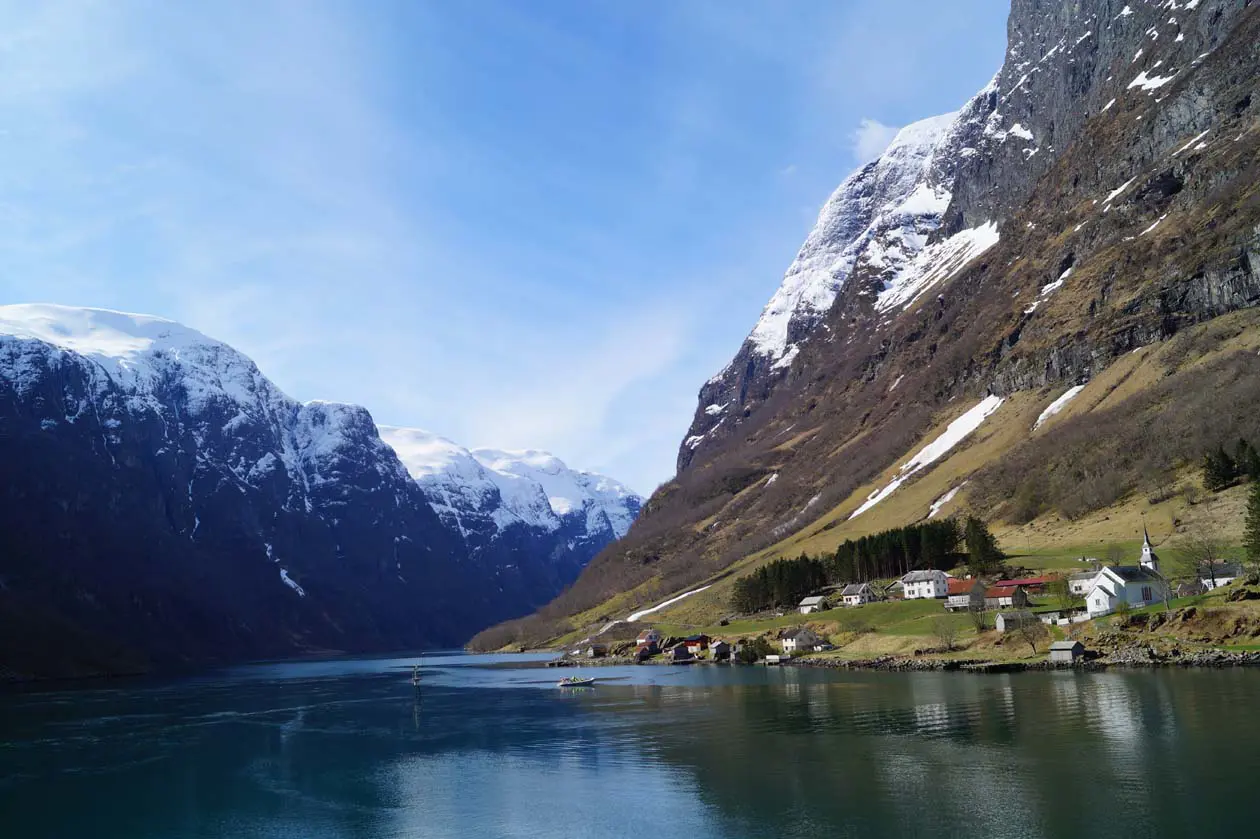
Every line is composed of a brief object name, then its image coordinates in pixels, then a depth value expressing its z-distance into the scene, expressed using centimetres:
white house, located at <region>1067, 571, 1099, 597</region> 12681
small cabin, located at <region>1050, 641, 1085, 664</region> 10231
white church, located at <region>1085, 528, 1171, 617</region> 11206
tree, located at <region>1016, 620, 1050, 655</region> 11356
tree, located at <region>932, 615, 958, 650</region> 12475
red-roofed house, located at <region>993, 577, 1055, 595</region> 13506
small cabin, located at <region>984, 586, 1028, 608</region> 13000
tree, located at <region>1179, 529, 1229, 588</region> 11088
